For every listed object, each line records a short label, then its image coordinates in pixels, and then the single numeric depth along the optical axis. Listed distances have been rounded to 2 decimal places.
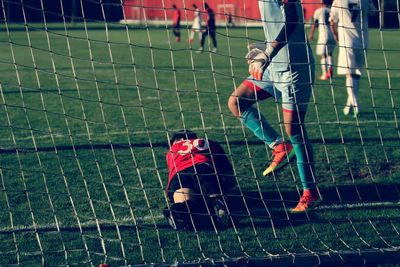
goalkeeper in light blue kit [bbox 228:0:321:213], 9.59
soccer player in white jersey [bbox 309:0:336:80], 25.92
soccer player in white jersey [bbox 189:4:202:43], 49.98
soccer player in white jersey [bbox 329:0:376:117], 18.09
